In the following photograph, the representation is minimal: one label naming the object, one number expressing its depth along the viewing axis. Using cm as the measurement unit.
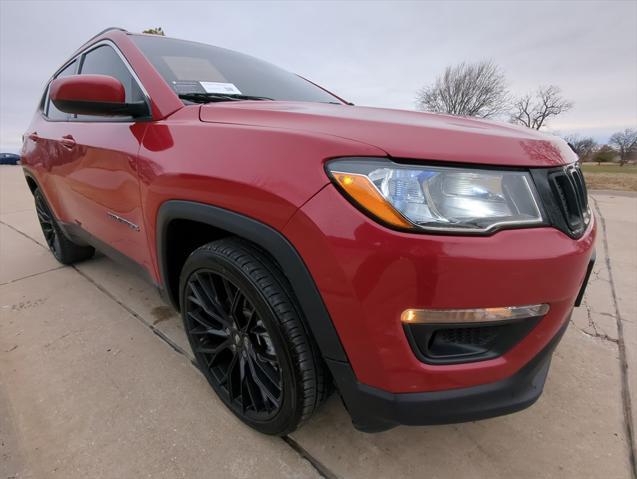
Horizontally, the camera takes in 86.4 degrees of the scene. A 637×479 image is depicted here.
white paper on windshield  168
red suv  91
